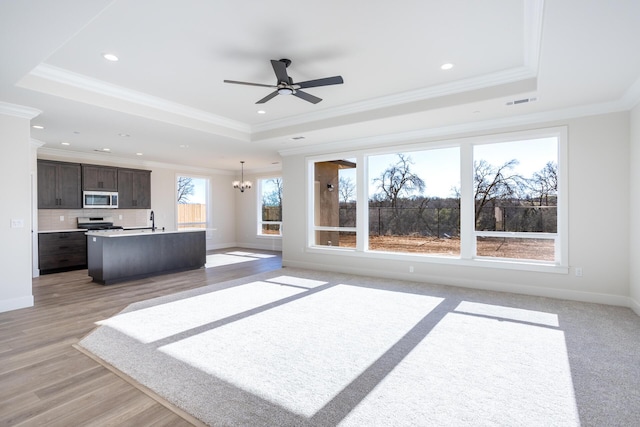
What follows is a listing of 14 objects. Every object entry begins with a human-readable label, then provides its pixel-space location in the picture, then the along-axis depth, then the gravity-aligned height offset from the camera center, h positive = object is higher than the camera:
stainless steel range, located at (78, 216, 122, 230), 7.49 -0.21
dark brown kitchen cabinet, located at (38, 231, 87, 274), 6.50 -0.76
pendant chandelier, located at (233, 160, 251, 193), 9.42 +0.83
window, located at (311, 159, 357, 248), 6.76 +0.19
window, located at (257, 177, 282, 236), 10.11 +0.20
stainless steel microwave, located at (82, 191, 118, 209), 7.36 +0.35
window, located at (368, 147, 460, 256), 5.66 +0.18
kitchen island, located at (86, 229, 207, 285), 5.62 -0.74
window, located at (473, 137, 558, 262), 4.84 +0.18
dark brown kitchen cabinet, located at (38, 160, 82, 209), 6.70 +0.62
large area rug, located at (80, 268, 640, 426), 2.07 -1.24
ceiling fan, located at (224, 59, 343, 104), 3.28 +1.37
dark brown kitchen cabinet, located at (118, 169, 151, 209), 8.03 +0.63
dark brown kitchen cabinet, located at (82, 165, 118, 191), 7.35 +0.84
